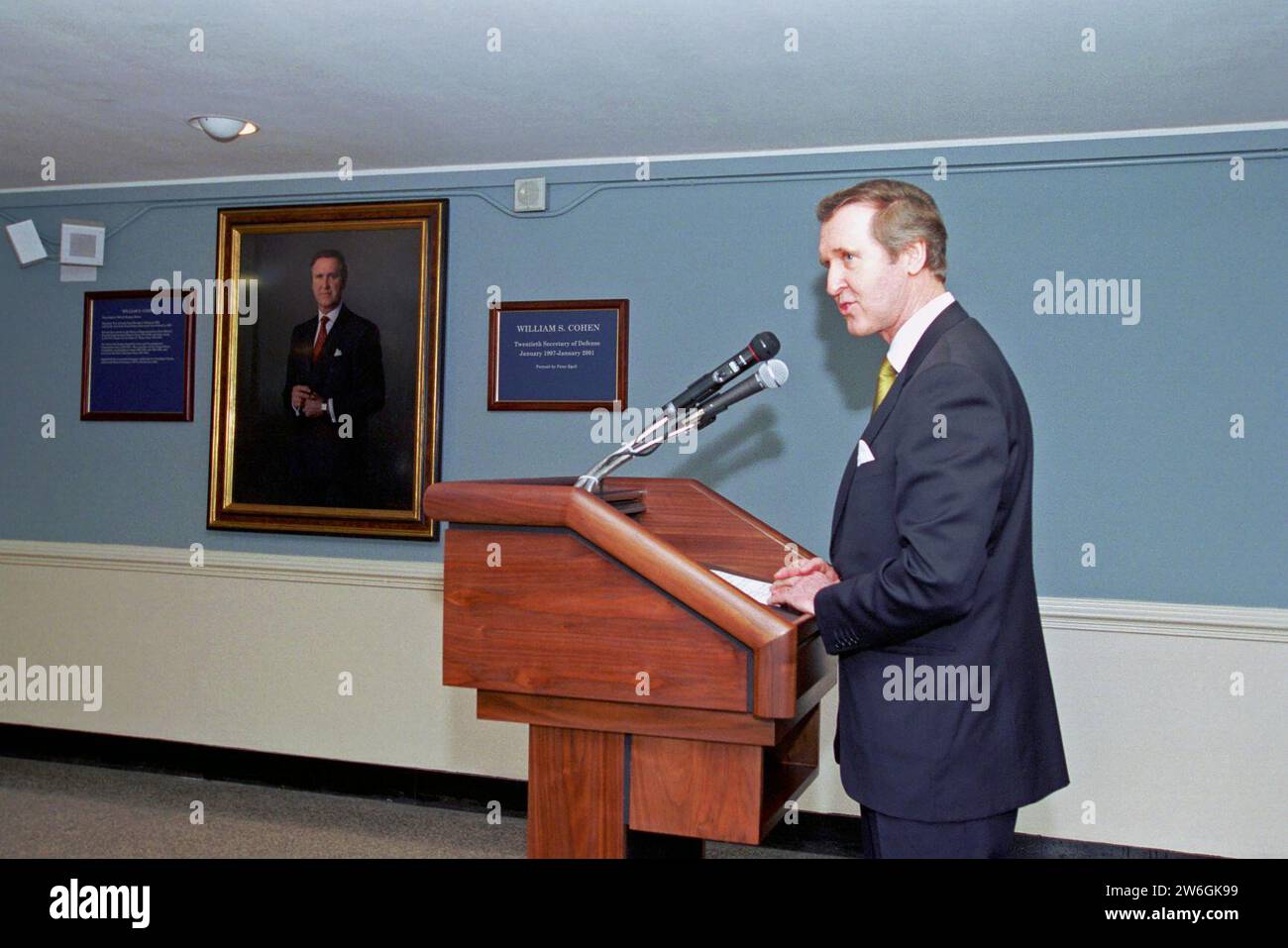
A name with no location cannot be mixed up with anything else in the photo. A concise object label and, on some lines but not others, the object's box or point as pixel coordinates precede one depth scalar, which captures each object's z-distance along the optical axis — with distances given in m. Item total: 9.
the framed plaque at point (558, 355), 4.22
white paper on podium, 1.87
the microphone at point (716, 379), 1.94
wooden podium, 1.63
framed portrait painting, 4.46
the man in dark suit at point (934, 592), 1.64
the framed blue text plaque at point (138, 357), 4.83
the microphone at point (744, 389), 1.94
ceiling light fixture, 3.83
